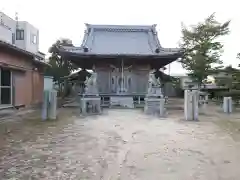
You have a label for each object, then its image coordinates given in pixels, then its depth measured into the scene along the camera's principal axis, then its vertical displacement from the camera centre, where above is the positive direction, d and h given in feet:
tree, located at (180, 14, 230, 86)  46.42 +11.62
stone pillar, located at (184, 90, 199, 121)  20.56 -1.96
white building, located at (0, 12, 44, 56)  58.31 +19.65
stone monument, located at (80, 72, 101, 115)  25.19 -1.73
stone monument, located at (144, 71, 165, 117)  24.36 -1.46
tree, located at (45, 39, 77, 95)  56.40 +7.81
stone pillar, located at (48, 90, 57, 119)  19.49 -1.46
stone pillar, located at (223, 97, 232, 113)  27.87 -2.21
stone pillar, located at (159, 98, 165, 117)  23.86 -2.38
